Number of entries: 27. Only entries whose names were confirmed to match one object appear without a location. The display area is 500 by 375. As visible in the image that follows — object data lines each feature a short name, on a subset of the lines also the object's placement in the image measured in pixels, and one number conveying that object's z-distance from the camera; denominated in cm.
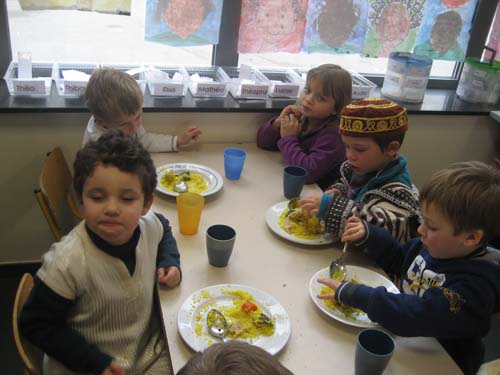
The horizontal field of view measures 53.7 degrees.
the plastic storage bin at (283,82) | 233
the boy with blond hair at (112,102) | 173
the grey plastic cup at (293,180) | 169
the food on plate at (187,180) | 170
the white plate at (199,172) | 167
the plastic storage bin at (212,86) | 222
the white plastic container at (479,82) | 259
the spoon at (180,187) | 168
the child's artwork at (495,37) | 272
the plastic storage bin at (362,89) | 240
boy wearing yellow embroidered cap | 149
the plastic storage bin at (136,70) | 222
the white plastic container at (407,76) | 248
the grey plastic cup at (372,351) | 98
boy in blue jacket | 112
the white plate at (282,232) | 147
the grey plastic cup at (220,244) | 129
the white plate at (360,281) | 118
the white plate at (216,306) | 108
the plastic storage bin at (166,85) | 217
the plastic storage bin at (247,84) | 226
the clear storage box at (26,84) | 201
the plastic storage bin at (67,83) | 205
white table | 109
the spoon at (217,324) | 110
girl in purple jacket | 193
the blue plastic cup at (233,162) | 179
